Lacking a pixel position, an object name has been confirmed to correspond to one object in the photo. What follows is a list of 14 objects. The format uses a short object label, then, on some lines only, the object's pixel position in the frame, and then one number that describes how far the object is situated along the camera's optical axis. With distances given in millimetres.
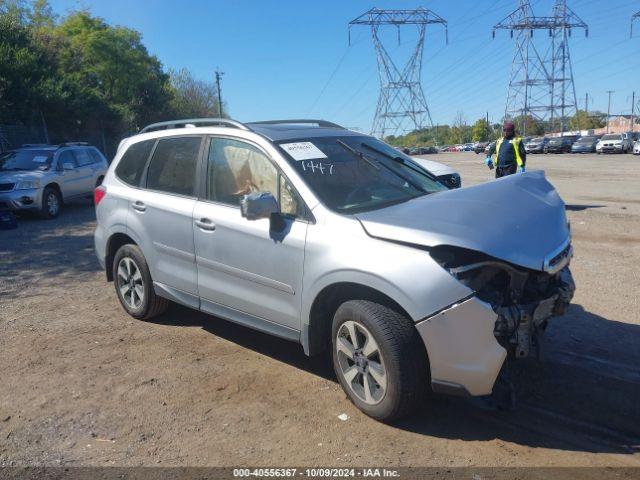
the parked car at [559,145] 51188
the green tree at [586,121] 116750
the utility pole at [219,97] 61656
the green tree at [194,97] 55953
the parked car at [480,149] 63756
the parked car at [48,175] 12586
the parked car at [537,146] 53594
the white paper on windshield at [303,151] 4221
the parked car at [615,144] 43250
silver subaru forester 3164
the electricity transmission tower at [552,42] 71000
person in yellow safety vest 10625
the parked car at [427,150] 75225
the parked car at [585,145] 47438
